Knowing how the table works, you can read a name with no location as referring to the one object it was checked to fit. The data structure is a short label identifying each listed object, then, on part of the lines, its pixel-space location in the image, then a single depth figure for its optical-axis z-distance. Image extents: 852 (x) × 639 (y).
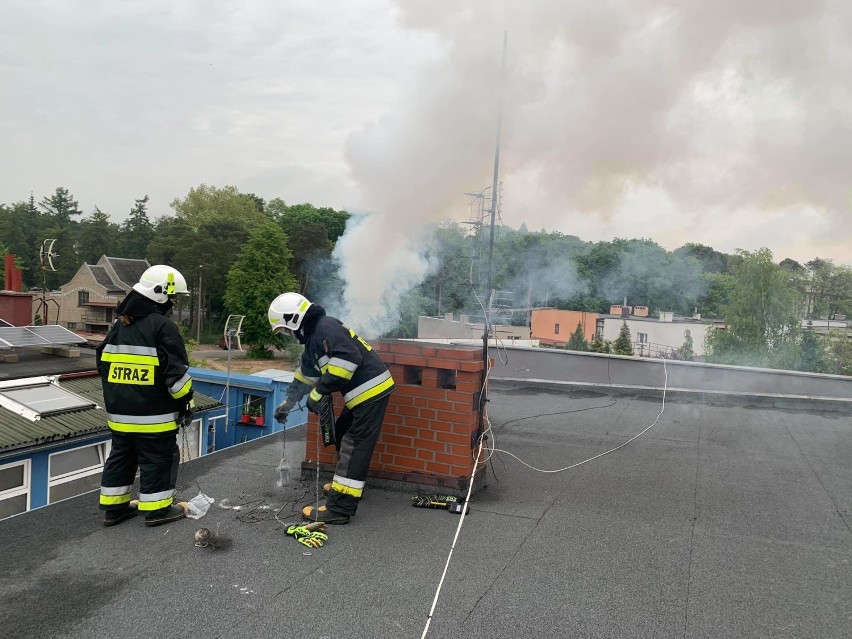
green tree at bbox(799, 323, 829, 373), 31.61
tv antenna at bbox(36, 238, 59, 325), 17.32
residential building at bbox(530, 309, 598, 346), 16.97
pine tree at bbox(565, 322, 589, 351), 17.64
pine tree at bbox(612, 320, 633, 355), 19.00
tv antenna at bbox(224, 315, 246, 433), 11.55
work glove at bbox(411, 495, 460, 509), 4.37
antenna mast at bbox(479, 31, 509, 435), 4.86
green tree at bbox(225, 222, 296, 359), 43.47
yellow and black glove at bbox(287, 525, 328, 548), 3.71
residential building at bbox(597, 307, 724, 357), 20.08
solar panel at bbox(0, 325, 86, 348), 12.68
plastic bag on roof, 4.20
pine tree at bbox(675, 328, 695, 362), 23.39
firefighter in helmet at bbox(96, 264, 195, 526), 4.10
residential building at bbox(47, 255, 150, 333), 56.41
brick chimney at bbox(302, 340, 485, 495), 4.53
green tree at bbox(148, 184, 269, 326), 51.97
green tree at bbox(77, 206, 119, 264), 69.81
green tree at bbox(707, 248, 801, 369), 31.19
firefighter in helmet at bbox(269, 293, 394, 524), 4.18
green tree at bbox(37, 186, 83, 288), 67.94
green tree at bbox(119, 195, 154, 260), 74.38
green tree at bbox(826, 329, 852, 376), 34.41
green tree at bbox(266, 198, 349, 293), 48.52
